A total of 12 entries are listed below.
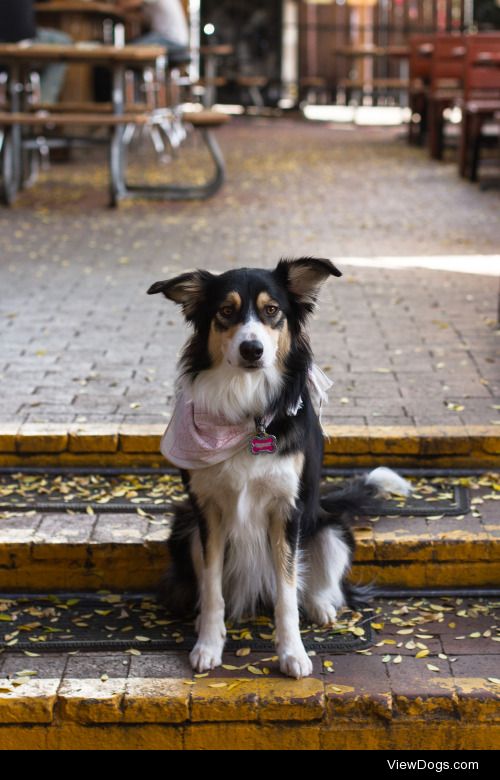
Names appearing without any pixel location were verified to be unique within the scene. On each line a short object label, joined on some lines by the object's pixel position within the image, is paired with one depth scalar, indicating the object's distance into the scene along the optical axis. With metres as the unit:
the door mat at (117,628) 3.95
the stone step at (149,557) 4.30
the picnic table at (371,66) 19.03
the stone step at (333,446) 4.85
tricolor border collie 3.52
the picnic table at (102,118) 10.06
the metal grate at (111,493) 4.57
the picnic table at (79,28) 15.14
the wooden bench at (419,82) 16.62
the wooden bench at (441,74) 14.49
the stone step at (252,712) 3.61
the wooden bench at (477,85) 12.52
